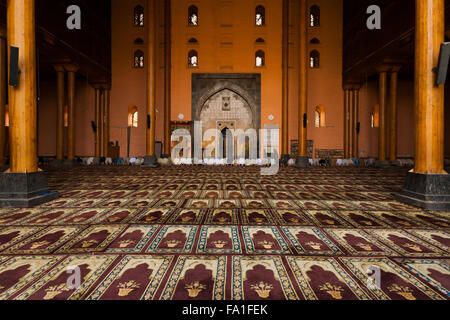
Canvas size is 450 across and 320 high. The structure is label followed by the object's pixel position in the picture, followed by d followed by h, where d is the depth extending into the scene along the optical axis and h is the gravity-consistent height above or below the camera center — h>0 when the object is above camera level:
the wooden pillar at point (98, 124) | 11.65 +1.54
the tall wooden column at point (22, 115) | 3.28 +0.55
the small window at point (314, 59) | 12.25 +4.79
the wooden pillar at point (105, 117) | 11.82 +1.89
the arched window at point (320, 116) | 12.33 +2.04
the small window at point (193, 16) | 12.23 +6.88
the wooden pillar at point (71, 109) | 9.58 +1.88
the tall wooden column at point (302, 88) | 9.46 +2.63
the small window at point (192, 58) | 12.34 +4.87
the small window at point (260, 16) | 12.25 +6.93
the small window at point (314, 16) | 12.23 +6.91
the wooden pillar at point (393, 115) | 9.73 +1.66
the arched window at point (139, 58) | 12.26 +4.81
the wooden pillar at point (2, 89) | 6.15 +1.72
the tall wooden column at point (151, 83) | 9.04 +2.71
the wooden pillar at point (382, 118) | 9.95 +1.59
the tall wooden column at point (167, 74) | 11.64 +3.91
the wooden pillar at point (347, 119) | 11.88 +1.82
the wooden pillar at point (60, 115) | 9.45 +1.58
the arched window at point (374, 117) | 12.20 +1.98
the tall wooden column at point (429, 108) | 3.27 +0.65
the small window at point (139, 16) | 12.24 +6.90
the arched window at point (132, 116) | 12.37 +2.01
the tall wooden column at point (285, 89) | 11.45 +3.13
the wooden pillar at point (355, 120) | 11.74 +1.77
